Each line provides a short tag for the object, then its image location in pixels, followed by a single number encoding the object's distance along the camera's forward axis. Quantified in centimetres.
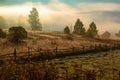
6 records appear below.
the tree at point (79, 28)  10326
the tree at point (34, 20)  12925
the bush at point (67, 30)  9852
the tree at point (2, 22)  14642
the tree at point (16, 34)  5962
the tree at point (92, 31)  10086
